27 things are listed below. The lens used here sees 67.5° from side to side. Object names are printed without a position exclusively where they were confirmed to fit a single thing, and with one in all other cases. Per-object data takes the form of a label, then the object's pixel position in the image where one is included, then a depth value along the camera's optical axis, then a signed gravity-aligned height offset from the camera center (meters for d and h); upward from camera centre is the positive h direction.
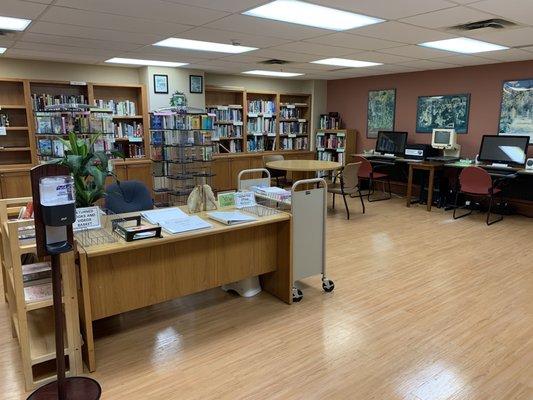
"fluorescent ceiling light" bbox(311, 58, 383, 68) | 6.25 +0.95
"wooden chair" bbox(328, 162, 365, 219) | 6.20 -0.91
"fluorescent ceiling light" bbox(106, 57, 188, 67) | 6.15 +0.94
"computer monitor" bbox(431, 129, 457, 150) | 6.91 -0.29
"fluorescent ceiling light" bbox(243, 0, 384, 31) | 3.32 +0.94
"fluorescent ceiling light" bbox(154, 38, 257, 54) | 4.81 +0.94
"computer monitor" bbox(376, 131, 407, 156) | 7.71 -0.40
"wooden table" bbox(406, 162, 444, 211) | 6.54 -0.79
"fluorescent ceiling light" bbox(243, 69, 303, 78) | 7.69 +0.95
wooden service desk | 2.50 -1.03
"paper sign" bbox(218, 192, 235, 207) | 3.37 -0.65
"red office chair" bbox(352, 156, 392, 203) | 7.14 -0.90
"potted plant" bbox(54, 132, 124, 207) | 2.57 -0.31
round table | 5.97 -0.68
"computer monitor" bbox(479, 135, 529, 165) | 6.04 -0.41
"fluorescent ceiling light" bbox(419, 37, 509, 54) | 4.80 +0.96
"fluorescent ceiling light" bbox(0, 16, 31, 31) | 3.71 +0.93
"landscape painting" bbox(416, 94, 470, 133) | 7.03 +0.17
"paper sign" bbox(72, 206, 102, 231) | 2.56 -0.63
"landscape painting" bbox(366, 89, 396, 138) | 8.23 +0.22
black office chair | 3.54 -0.70
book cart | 3.28 -0.87
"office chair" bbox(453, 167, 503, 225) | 5.76 -0.89
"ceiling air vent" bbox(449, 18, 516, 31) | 3.77 +0.94
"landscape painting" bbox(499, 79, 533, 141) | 6.19 +0.21
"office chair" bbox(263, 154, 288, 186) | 7.25 -0.92
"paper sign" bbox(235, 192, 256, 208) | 3.33 -0.65
